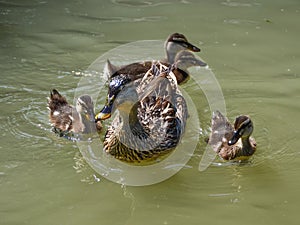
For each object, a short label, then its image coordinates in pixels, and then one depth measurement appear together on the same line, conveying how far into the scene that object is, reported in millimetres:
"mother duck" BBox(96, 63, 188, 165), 7725
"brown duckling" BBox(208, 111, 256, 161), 8034
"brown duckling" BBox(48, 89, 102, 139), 8824
